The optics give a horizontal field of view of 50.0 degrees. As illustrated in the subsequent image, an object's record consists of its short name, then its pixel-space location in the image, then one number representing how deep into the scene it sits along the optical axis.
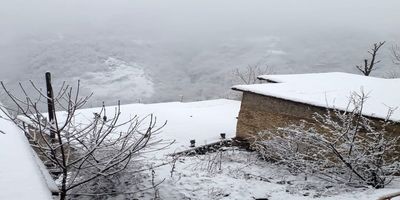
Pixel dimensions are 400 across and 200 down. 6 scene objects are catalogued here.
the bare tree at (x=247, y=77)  58.58
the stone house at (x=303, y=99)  15.65
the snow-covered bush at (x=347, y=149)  12.81
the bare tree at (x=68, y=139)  7.22
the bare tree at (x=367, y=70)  36.15
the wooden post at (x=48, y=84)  13.54
